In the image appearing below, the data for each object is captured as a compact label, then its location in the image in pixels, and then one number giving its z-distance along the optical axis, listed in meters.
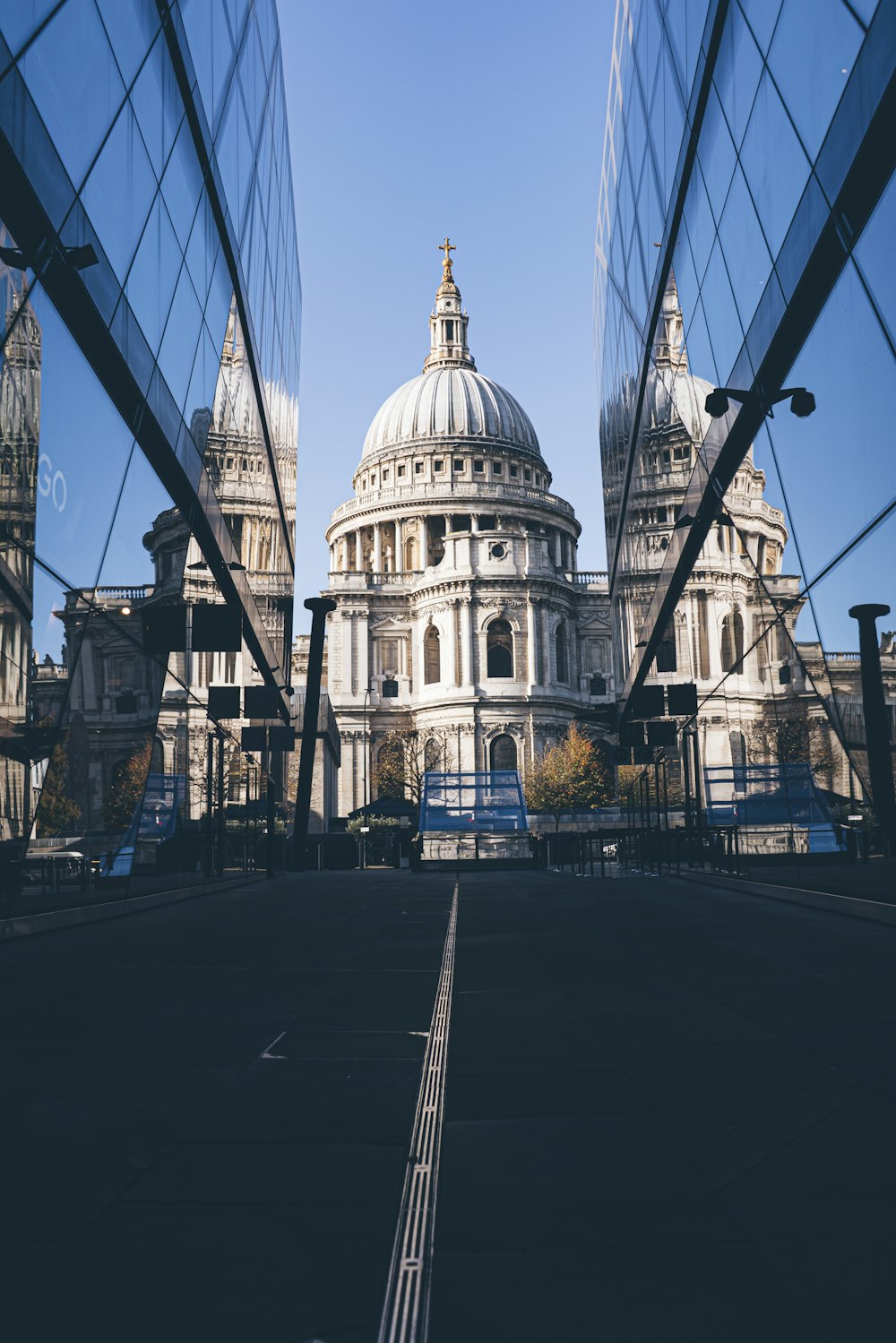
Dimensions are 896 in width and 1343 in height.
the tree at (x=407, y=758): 96.12
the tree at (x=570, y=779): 86.88
